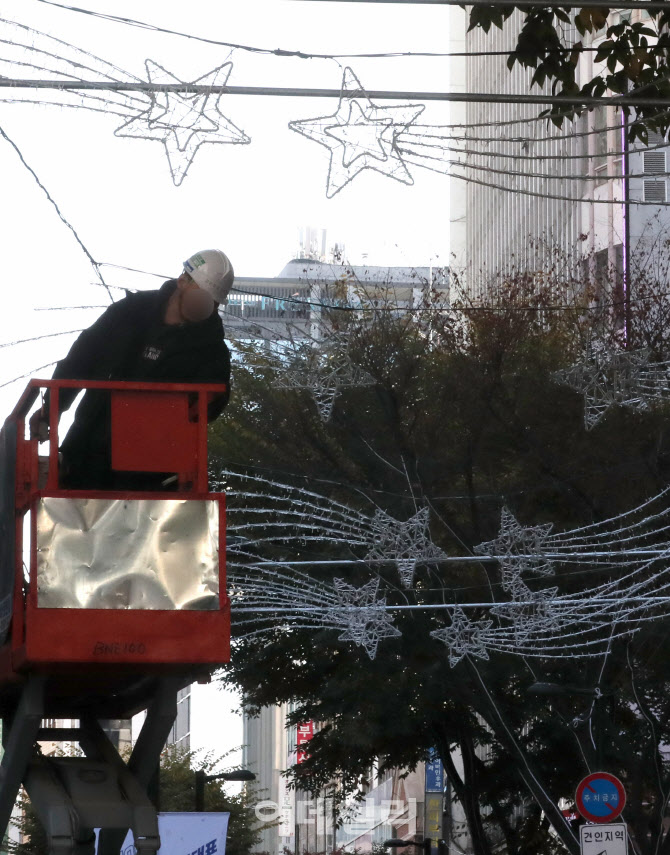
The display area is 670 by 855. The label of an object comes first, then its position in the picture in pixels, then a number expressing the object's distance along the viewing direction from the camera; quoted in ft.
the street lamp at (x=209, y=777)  98.69
